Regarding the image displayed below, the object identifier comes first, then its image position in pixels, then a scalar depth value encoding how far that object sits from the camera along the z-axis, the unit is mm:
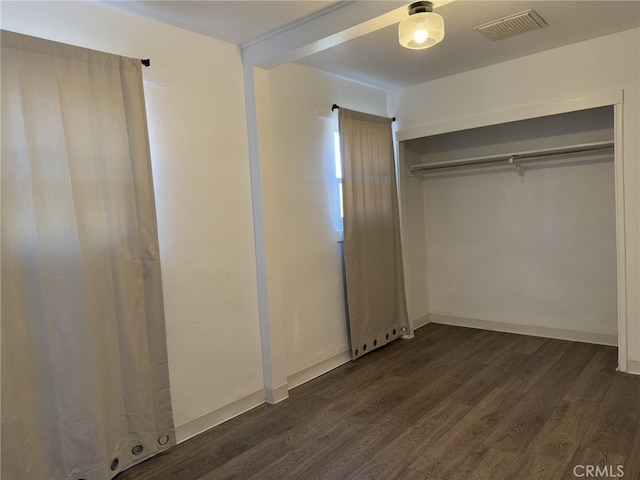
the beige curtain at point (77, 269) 2018
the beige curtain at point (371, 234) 3947
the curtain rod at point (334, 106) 3887
